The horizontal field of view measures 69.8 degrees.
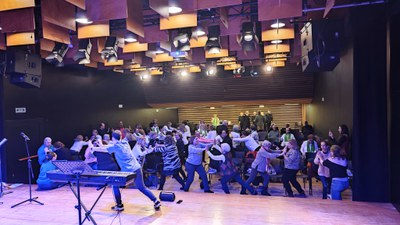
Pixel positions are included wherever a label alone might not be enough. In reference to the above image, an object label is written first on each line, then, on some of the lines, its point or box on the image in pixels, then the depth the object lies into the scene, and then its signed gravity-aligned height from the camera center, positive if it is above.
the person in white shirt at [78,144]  8.17 -1.04
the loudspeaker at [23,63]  5.91 +0.97
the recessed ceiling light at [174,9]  4.09 +1.43
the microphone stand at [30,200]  5.52 -1.80
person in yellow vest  15.16 -0.81
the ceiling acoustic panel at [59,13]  4.05 +1.41
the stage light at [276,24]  5.51 +1.56
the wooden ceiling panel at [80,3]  3.84 +1.43
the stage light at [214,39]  5.55 +1.29
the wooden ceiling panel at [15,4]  3.72 +1.37
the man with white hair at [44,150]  6.72 -0.98
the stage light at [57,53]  5.92 +1.15
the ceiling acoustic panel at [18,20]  4.31 +1.35
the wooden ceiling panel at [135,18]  4.34 +1.43
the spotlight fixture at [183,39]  5.21 +1.22
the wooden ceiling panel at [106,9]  4.03 +1.40
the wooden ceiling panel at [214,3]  4.10 +1.49
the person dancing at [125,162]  4.69 -0.90
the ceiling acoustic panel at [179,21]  4.59 +1.39
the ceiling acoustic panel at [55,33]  4.81 +1.32
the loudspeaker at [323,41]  5.29 +1.18
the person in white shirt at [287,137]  8.90 -1.00
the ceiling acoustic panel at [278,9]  4.16 +1.40
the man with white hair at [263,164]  6.17 -1.29
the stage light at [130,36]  5.63 +1.42
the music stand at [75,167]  3.88 -0.81
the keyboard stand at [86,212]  3.91 -1.48
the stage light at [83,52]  5.80 +1.14
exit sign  7.70 -0.03
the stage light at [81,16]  4.63 +1.49
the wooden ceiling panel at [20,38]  5.22 +1.29
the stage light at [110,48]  5.52 +1.14
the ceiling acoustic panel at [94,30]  5.02 +1.37
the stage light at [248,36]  5.22 +1.26
